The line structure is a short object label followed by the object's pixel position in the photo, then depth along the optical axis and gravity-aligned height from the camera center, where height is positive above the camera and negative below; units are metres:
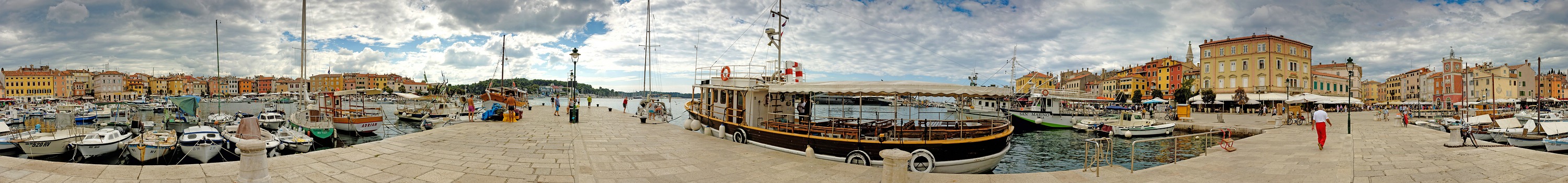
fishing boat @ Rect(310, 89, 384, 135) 19.33 -0.80
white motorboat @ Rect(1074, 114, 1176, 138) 21.73 -1.19
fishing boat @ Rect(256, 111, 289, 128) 21.92 -0.93
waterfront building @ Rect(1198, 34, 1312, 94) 48.91 +2.26
